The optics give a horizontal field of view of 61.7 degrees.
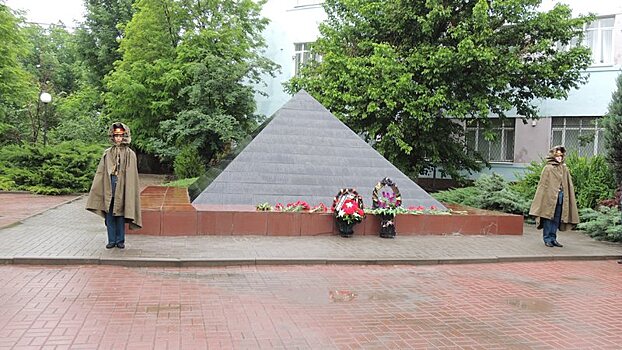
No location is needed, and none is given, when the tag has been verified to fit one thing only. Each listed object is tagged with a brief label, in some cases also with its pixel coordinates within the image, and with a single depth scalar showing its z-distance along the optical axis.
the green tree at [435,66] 16.70
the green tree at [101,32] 30.98
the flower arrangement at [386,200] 10.27
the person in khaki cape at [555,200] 9.95
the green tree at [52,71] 29.20
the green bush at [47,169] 18.25
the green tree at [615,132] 12.97
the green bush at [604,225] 11.01
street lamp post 21.25
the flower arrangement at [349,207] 9.91
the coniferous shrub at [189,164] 23.14
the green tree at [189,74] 23.05
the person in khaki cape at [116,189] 7.93
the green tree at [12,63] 20.72
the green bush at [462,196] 15.09
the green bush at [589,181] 14.06
